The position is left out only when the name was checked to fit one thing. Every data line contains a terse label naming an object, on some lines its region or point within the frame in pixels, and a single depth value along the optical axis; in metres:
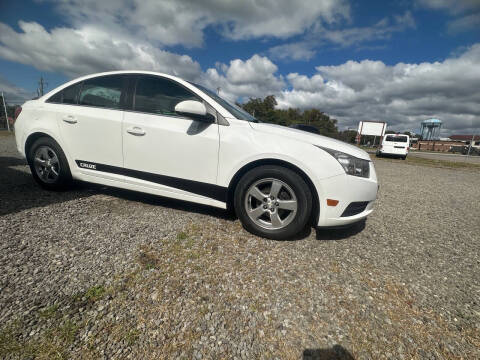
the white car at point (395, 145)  14.77
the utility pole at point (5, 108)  20.08
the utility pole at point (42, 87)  31.08
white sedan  2.18
